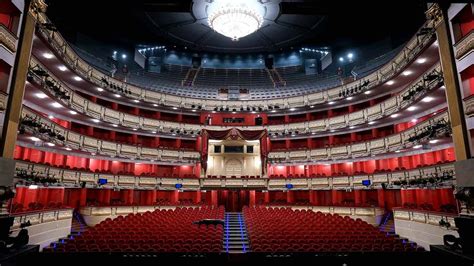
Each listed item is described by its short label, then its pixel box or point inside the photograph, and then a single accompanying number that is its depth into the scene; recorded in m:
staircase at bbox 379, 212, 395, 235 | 13.90
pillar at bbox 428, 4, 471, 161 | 8.77
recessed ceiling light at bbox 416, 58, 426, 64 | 13.18
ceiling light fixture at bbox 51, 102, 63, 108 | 14.41
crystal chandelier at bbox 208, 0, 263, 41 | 15.15
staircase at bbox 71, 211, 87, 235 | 13.32
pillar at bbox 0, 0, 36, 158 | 8.62
